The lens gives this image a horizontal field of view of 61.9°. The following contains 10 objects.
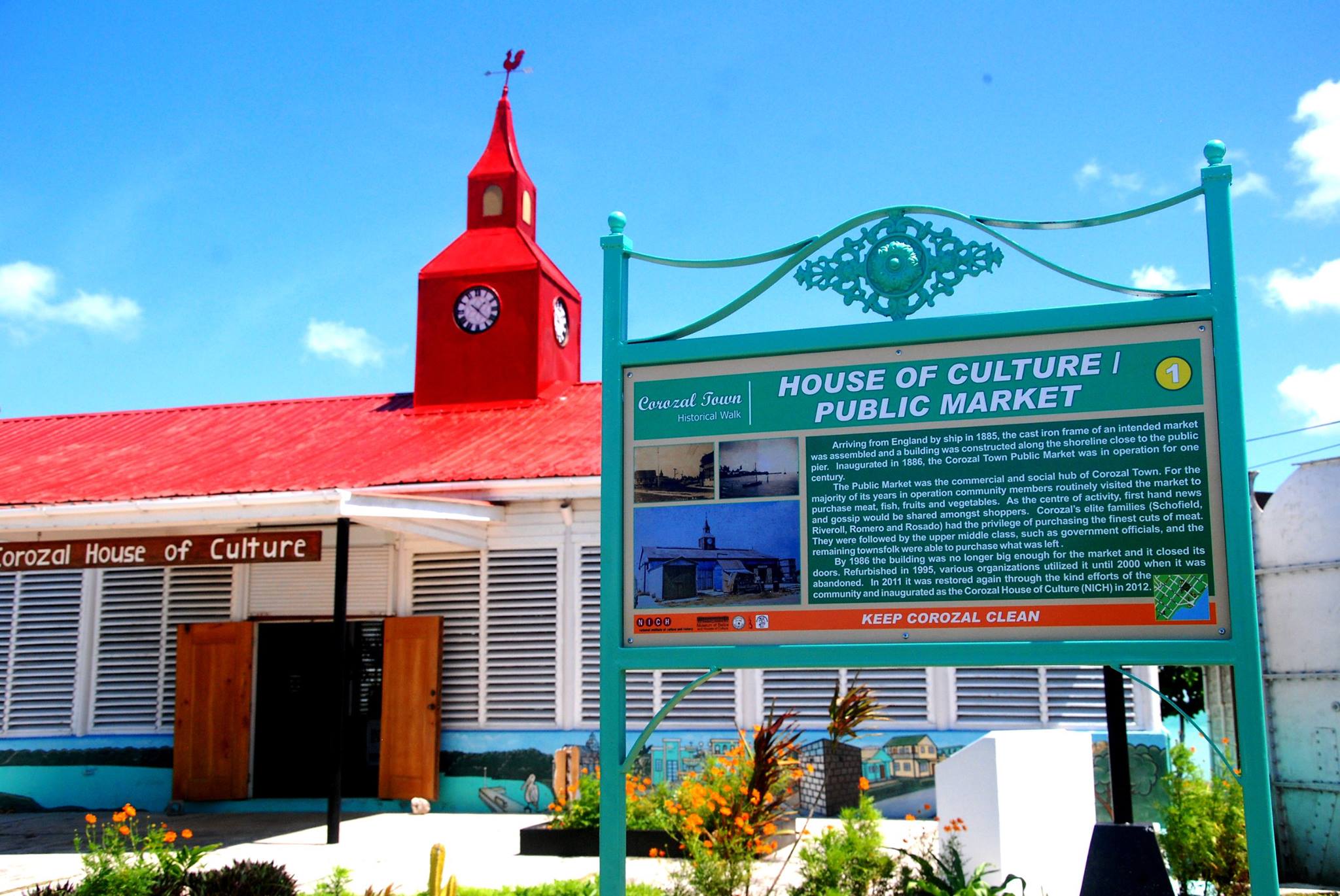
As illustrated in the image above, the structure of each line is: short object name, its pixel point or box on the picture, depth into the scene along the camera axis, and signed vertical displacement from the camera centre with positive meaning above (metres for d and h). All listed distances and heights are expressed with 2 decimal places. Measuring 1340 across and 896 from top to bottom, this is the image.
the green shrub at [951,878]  5.95 -1.30
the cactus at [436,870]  5.69 -1.18
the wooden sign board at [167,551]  10.01 +0.80
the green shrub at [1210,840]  6.69 -1.20
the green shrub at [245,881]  6.49 -1.41
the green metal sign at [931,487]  5.02 +0.71
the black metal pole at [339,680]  9.72 -0.36
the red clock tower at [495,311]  15.74 +4.75
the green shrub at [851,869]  6.52 -1.34
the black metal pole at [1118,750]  6.58 -0.67
